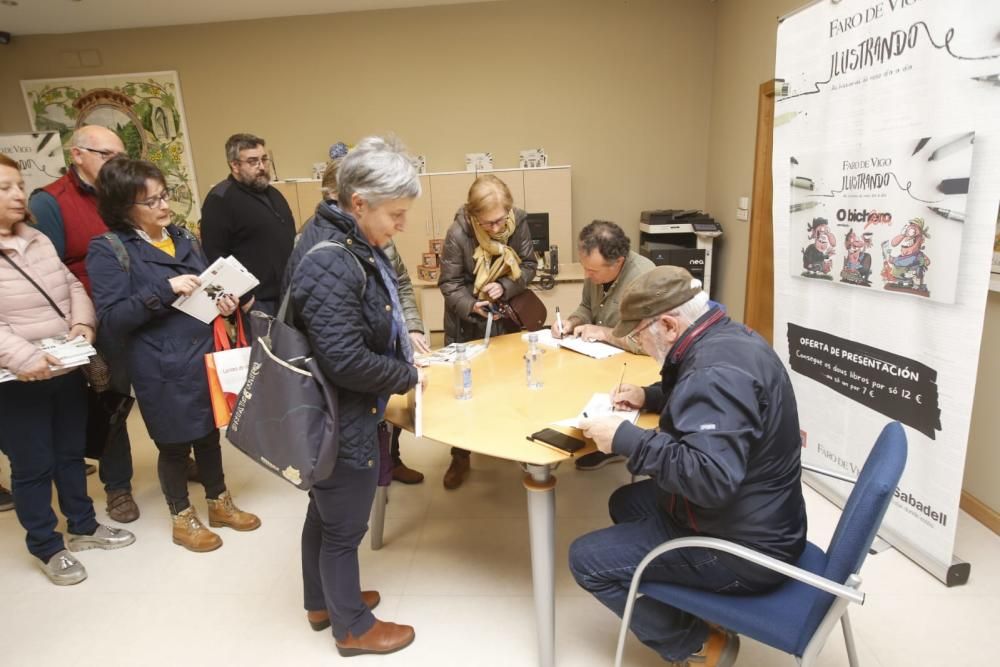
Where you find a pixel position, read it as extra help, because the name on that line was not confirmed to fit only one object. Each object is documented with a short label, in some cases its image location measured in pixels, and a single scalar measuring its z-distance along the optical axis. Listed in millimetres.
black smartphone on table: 1513
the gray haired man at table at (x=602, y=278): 2277
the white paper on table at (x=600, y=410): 1642
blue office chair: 1112
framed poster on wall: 5254
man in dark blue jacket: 1222
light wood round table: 1573
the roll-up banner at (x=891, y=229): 1722
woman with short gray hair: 1358
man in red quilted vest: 2188
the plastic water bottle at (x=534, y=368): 1990
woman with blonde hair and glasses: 2479
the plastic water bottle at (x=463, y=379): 1900
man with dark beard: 2660
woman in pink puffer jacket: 1903
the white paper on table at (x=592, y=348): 2279
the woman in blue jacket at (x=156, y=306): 1952
